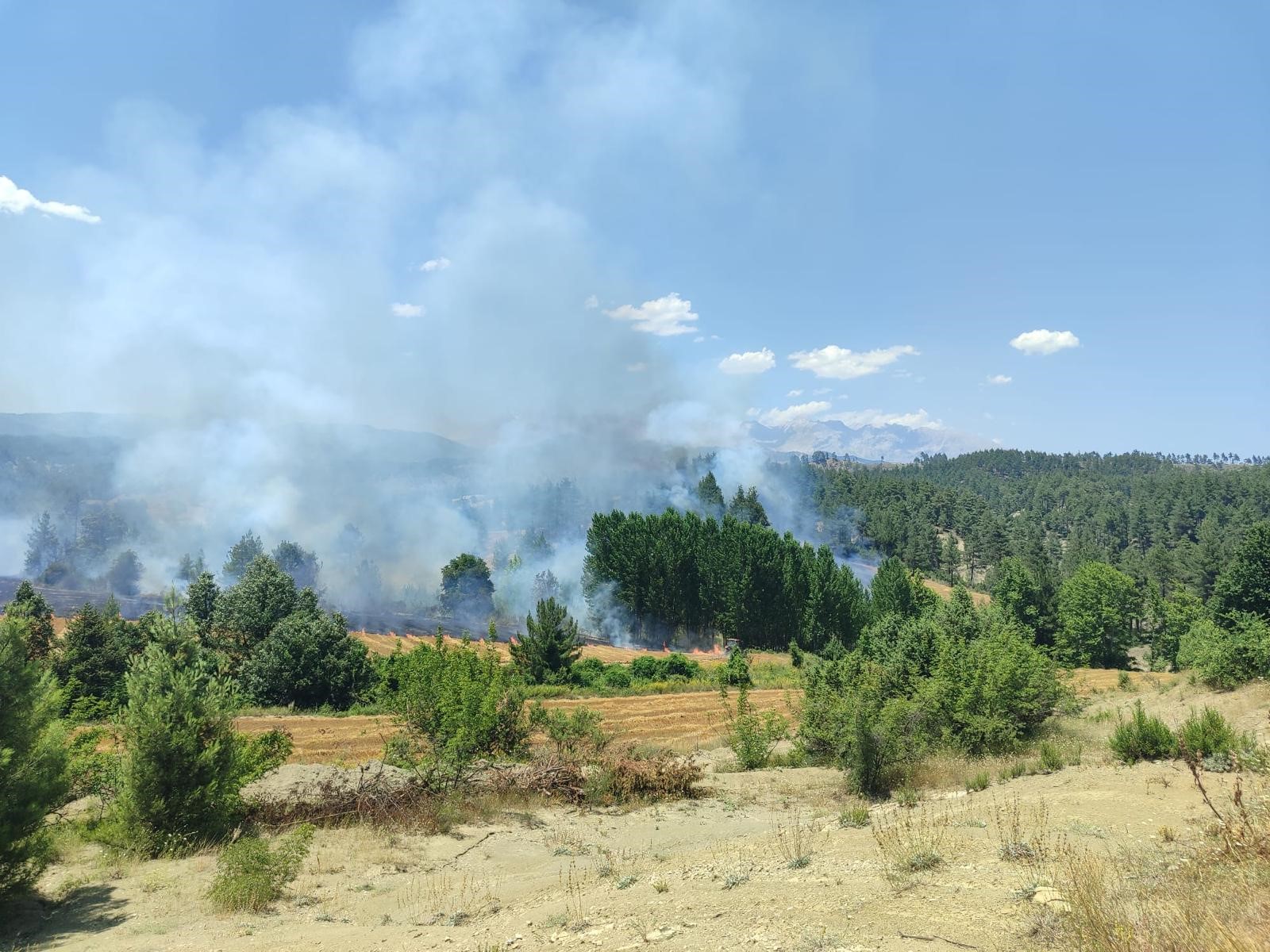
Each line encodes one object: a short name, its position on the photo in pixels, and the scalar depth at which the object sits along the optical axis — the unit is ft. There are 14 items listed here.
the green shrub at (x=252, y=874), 33.65
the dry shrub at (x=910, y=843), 28.73
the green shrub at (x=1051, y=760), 52.21
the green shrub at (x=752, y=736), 71.87
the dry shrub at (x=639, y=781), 59.36
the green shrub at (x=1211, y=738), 44.62
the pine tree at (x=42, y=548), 315.78
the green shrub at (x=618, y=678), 155.43
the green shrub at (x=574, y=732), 66.90
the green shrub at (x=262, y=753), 48.44
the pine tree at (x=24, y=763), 31.99
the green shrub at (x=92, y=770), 47.60
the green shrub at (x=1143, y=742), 50.19
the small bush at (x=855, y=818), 42.93
